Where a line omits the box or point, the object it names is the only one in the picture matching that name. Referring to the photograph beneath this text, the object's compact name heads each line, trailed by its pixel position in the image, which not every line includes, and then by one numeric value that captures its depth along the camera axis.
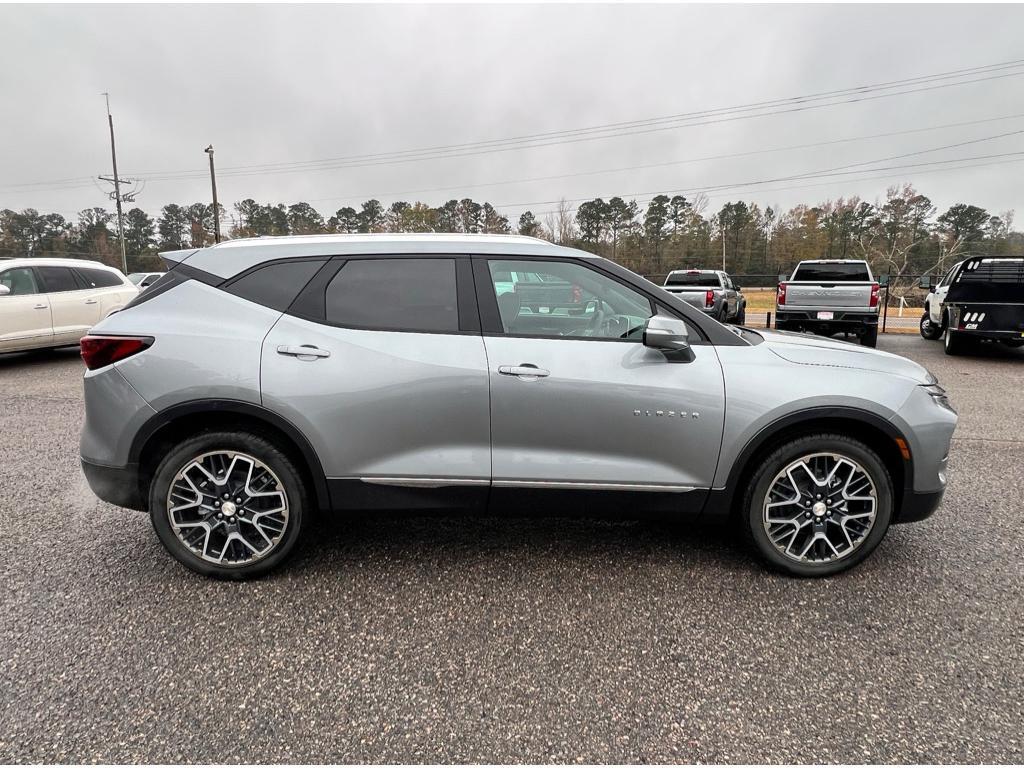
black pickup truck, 9.87
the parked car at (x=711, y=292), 14.33
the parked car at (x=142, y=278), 21.64
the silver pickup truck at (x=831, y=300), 11.34
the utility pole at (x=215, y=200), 28.66
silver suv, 2.72
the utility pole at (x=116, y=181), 41.19
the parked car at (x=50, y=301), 9.11
